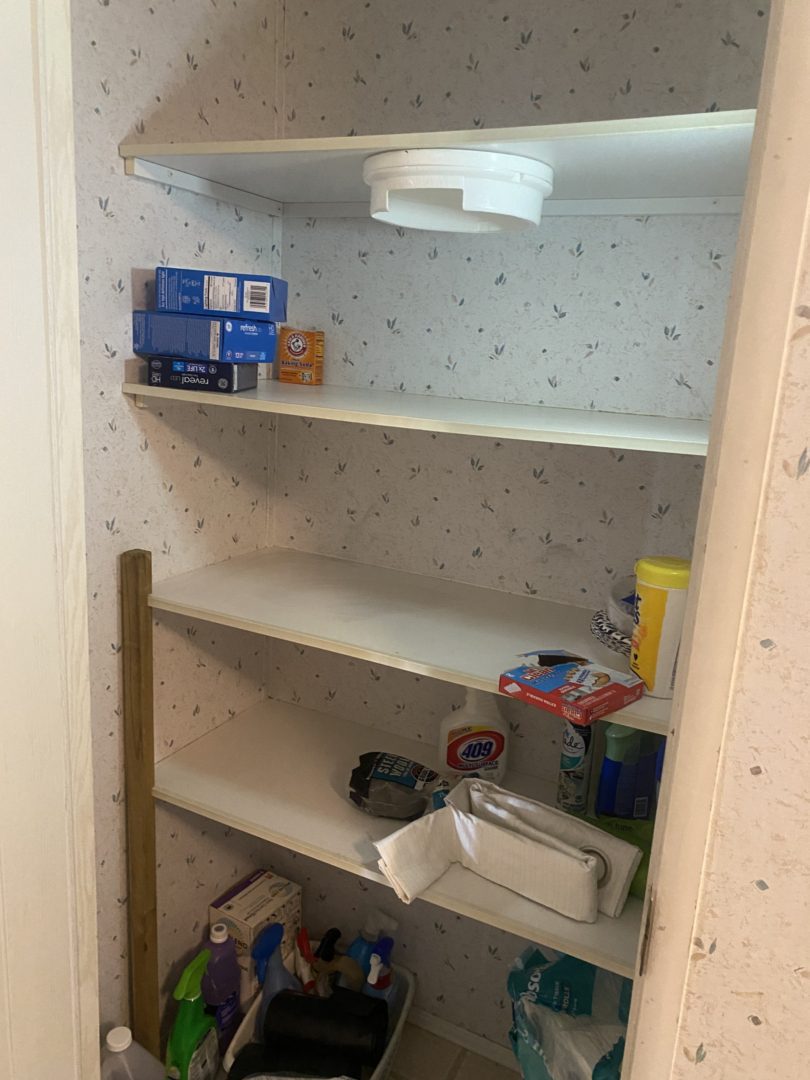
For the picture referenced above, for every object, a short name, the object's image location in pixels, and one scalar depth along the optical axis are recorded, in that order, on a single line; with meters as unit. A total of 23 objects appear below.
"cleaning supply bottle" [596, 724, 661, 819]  1.34
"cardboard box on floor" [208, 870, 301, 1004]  1.75
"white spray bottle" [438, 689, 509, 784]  1.52
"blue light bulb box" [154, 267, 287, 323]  1.33
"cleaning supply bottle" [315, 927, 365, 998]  1.75
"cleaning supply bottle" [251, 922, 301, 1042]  1.69
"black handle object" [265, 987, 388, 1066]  1.57
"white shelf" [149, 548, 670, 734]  1.26
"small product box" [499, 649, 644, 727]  1.07
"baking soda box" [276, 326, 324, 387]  1.62
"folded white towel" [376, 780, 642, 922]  1.21
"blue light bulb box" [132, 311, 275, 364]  1.33
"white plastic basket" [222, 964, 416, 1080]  1.62
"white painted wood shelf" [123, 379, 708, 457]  1.03
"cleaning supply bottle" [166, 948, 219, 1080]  1.57
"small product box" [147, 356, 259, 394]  1.34
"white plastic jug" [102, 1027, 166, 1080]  1.47
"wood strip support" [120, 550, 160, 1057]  1.46
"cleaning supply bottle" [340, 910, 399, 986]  1.78
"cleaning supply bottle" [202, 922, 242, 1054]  1.68
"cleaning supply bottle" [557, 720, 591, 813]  1.37
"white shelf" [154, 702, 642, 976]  1.20
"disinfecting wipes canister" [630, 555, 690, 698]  1.09
